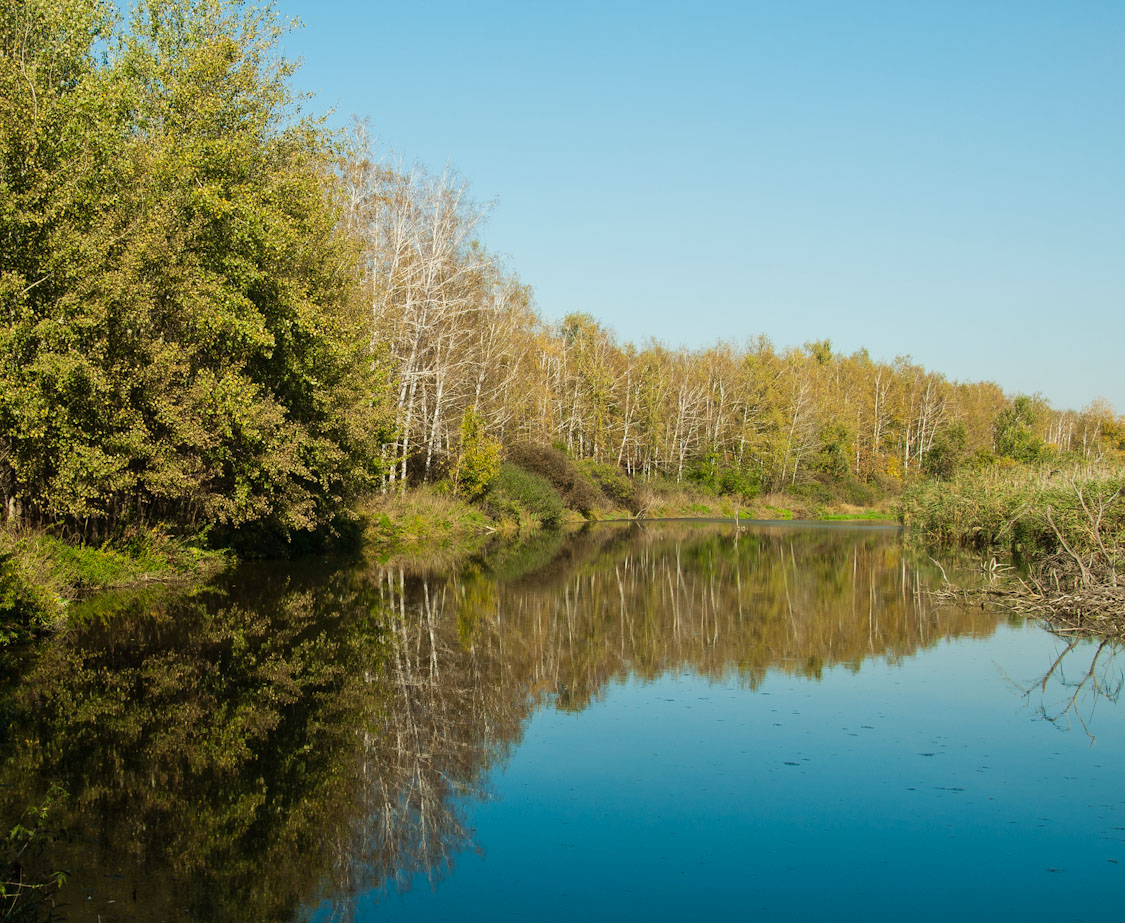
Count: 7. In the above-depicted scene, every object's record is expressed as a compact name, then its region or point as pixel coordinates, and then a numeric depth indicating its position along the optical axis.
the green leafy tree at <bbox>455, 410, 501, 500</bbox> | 40.88
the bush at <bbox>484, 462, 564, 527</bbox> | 45.44
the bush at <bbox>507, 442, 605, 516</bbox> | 52.19
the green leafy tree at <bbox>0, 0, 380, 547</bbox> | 16.52
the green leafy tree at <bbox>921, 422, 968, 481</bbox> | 82.62
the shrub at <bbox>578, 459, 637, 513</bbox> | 61.59
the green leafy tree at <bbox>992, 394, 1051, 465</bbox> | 79.81
